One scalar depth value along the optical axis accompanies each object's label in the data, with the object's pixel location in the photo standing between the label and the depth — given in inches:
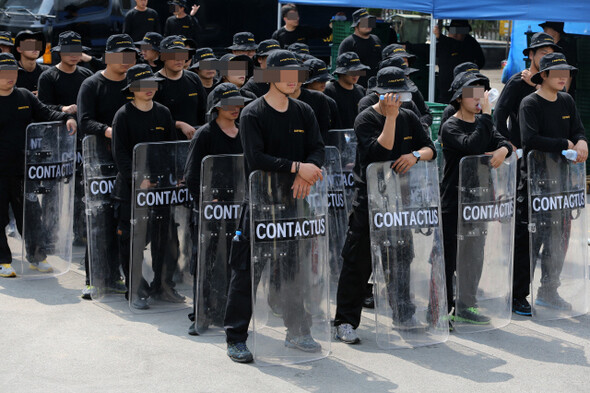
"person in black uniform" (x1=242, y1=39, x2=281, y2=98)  304.7
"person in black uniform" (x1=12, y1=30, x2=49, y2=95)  338.0
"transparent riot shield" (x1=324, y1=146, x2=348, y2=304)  276.7
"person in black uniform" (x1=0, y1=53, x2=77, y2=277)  289.0
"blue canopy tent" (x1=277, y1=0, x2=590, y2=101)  358.6
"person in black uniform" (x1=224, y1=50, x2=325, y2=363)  211.9
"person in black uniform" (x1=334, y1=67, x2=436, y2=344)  227.1
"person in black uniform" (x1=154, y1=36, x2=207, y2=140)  288.0
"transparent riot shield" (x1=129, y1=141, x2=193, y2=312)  256.8
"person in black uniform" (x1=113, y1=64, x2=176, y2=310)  258.5
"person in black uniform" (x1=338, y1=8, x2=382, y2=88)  421.7
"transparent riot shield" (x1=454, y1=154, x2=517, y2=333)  244.5
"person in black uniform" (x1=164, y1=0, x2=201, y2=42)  511.5
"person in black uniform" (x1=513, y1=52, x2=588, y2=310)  259.8
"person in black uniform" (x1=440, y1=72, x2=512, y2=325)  244.5
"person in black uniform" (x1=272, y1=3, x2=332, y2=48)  469.4
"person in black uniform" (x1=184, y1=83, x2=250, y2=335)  236.4
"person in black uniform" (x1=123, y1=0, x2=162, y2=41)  486.9
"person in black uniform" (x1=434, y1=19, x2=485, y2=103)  480.1
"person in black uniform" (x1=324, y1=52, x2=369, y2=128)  304.8
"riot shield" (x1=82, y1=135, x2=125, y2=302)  267.6
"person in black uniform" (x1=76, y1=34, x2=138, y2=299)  270.2
